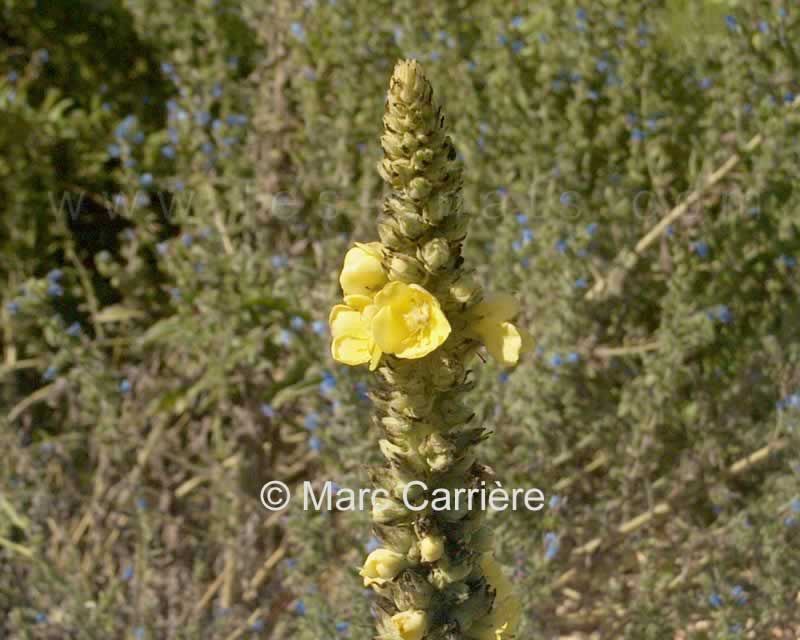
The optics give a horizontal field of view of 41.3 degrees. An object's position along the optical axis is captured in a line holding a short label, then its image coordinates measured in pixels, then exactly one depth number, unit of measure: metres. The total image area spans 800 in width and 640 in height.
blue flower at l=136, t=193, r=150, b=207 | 3.55
